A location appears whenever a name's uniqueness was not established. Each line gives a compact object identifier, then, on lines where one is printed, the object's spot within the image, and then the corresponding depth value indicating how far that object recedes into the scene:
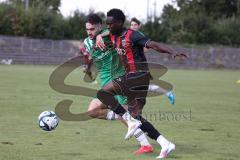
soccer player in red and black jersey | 16.28
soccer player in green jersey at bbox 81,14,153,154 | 18.90
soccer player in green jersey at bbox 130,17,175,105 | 31.83
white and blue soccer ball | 18.07
